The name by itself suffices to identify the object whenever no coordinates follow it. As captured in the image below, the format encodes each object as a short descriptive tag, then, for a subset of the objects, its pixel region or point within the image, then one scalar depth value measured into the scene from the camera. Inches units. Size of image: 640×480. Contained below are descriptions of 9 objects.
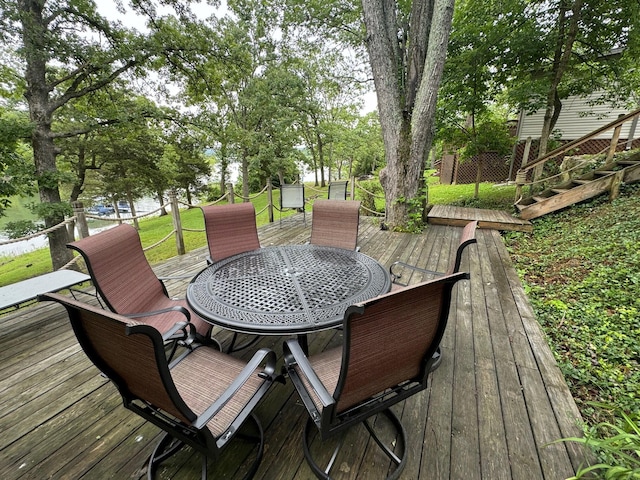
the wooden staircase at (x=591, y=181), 179.9
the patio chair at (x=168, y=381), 33.2
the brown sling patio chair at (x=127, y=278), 64.3
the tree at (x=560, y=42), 208.7
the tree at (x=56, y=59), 182.7
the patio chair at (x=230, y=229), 107.7
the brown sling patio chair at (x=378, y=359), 35.6
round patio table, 56.0
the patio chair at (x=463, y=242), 59.8
